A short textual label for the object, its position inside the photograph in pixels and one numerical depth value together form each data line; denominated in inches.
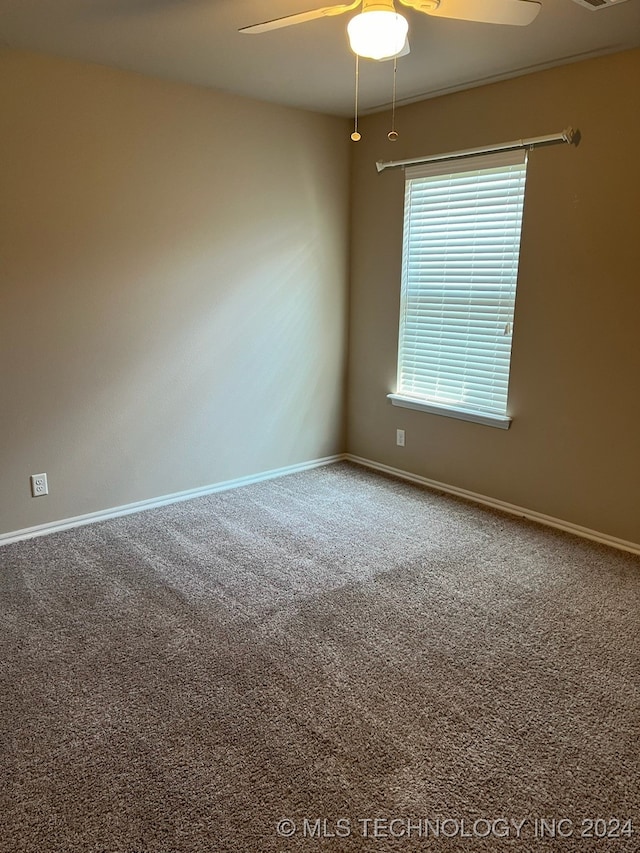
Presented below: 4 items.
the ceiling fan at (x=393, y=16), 79.0
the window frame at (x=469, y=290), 136.2
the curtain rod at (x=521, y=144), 124.0
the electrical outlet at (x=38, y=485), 130.6
